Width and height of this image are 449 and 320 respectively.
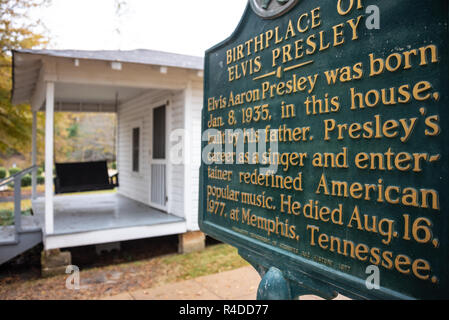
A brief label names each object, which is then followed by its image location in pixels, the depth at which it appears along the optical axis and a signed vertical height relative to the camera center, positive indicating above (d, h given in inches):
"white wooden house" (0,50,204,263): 226.5 +20.4
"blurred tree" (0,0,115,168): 338.3 +95.8
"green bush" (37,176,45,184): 856.3 -67.2
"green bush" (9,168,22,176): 992.9 -49.8
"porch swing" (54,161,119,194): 303.4 -22.0
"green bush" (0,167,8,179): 910.7 -53.4
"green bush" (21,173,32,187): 797.2 -65.6
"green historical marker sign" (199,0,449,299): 46.2 +1.7
